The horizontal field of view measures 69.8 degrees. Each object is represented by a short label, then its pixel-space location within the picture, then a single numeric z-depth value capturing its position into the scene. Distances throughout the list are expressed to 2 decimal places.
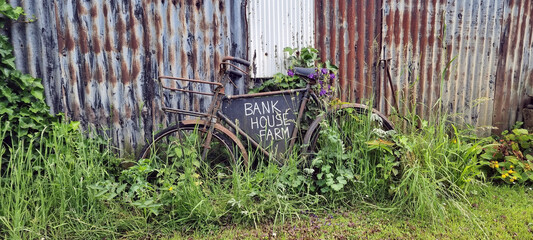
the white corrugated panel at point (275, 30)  4.38
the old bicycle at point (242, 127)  3.72
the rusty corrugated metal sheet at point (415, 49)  5.09
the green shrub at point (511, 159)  4.36
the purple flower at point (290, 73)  4.27
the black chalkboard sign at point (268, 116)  3.88
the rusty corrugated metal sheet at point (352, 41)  4.70
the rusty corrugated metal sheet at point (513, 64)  5.74
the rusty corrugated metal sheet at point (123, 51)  3.72
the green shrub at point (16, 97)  3.43
